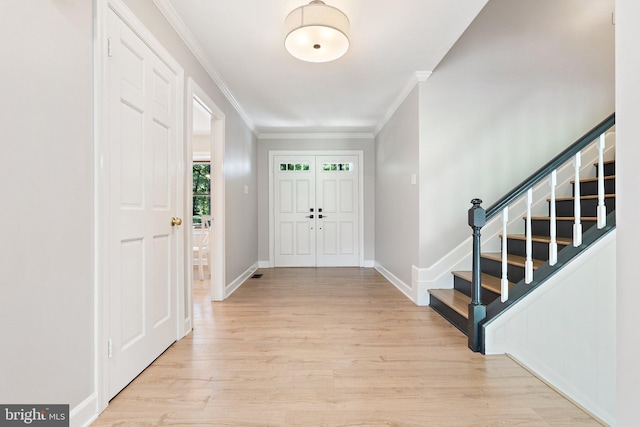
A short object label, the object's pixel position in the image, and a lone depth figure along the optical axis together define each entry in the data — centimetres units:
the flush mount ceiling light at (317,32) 194
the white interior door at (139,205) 158
